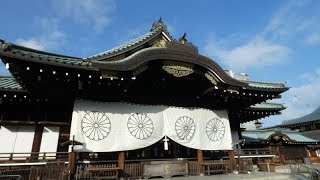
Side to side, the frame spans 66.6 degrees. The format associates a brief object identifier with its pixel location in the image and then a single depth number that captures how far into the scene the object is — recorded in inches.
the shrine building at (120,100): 410.3
